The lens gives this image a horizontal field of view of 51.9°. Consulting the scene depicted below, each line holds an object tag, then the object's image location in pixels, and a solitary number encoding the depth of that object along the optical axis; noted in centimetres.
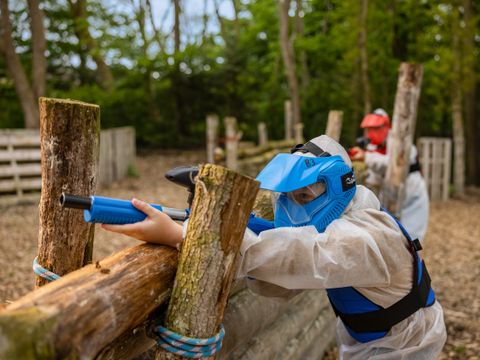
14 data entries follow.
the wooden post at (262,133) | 1623
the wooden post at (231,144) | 1086
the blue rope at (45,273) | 232
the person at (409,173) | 614
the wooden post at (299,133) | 1348
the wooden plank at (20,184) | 1074
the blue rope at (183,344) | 177
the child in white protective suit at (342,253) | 193
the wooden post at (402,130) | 580
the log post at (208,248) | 175
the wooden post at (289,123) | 1673
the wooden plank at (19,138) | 1062
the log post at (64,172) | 229
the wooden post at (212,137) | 1293
